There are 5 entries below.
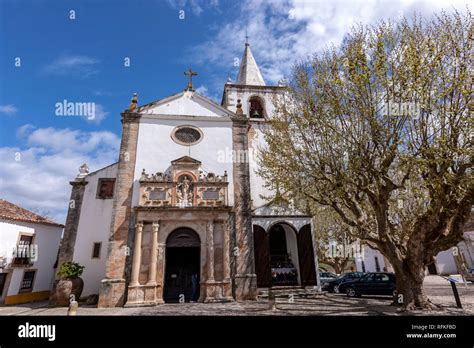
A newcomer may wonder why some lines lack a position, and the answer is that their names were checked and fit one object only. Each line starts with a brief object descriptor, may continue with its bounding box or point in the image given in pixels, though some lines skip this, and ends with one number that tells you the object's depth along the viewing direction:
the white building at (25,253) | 16.81
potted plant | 13.77
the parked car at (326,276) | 21.76
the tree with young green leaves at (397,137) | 9.30
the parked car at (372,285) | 15.10
